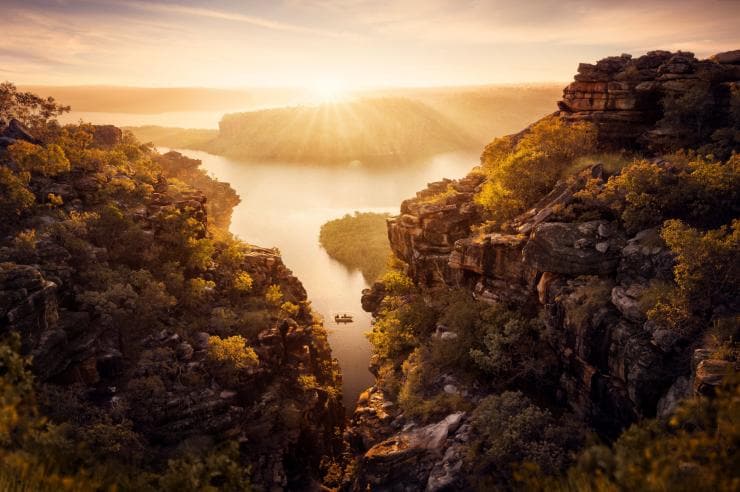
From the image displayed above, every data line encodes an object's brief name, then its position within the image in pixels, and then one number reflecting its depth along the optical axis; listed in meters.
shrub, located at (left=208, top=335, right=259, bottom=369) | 36.03
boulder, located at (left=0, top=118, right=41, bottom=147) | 46.05
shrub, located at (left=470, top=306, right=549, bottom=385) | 32.25
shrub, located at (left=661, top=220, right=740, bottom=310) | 21.86
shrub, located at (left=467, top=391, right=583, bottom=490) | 22.25
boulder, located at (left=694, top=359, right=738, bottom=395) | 16.88
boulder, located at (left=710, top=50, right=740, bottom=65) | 41.12
